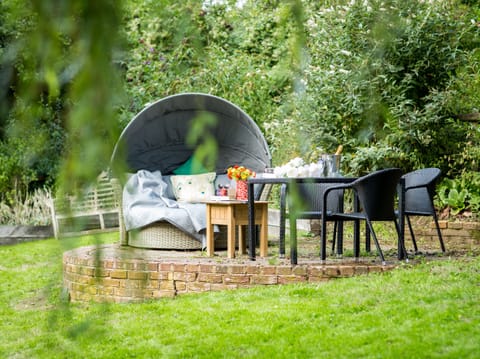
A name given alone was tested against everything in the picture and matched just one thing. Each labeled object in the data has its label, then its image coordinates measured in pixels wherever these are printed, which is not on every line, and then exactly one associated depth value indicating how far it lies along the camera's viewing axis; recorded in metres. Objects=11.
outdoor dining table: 11.31
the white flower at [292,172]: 12.81
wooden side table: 12.92
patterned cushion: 16.37
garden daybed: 15.90
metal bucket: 12.82
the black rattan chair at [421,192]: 12.89
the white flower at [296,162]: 12.94
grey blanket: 14.18
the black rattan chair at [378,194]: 11.19
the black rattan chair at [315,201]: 12.44
